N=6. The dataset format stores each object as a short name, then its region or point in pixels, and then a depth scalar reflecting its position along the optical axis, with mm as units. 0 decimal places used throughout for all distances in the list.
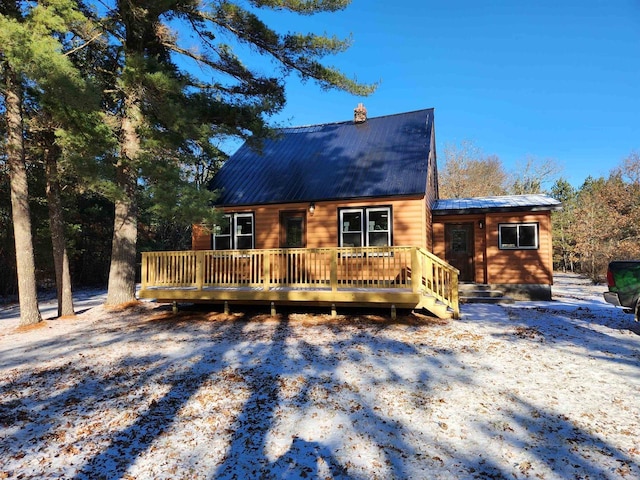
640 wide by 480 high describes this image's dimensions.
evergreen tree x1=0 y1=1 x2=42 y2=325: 8289
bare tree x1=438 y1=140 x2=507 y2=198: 29906
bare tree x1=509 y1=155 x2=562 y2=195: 30031
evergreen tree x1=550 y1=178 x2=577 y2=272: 27391
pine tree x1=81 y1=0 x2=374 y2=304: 8414
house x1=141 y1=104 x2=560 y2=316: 8312
